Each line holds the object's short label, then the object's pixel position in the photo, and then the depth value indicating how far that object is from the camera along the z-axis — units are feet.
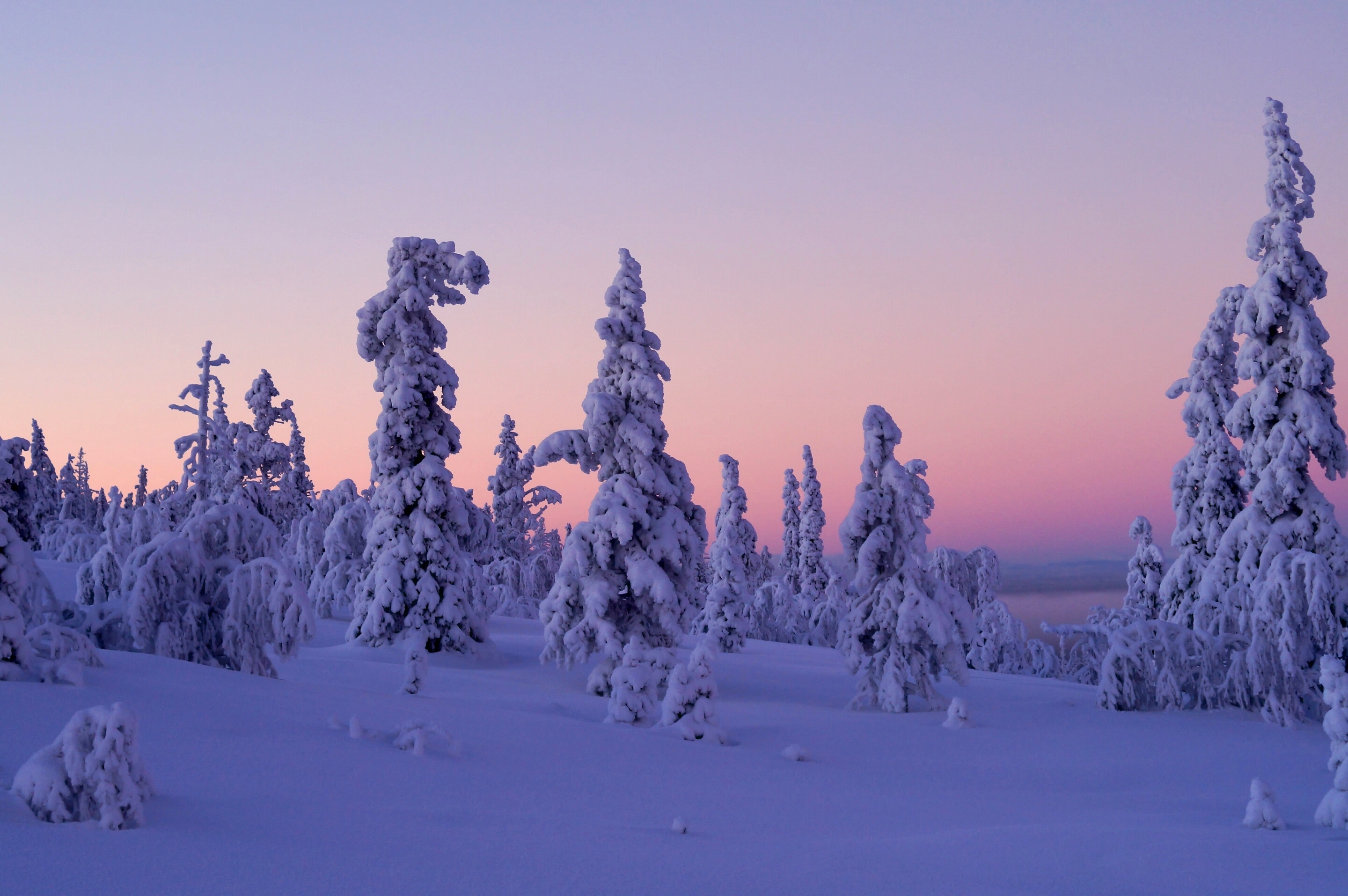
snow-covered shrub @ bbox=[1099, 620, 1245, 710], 69.87
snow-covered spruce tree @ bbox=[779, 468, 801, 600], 186.39
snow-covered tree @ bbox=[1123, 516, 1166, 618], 126.11
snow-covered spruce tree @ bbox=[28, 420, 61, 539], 187.42
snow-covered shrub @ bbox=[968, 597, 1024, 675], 152.35
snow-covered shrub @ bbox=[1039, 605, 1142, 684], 79.97
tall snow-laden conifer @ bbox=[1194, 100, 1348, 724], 66.39
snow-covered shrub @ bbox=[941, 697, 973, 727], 61.11
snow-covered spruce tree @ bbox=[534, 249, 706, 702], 73.36
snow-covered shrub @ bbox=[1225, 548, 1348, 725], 65.21
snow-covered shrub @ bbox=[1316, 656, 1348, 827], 27.04
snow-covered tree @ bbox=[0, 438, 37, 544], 50.11
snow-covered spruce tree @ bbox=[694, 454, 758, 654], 116.16
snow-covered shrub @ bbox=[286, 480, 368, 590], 135.33
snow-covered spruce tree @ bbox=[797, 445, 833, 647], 179.22
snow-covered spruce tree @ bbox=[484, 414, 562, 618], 151.12
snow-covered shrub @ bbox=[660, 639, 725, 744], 48.80
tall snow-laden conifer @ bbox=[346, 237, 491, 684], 81.87
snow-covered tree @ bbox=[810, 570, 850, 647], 158.81
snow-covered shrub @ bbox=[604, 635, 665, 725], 56.18
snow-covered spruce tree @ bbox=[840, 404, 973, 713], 68.49
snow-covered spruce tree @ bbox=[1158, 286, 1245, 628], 81.56
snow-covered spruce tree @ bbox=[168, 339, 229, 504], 110.93
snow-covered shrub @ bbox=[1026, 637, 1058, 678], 152.05
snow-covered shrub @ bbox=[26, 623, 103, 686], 30.63
